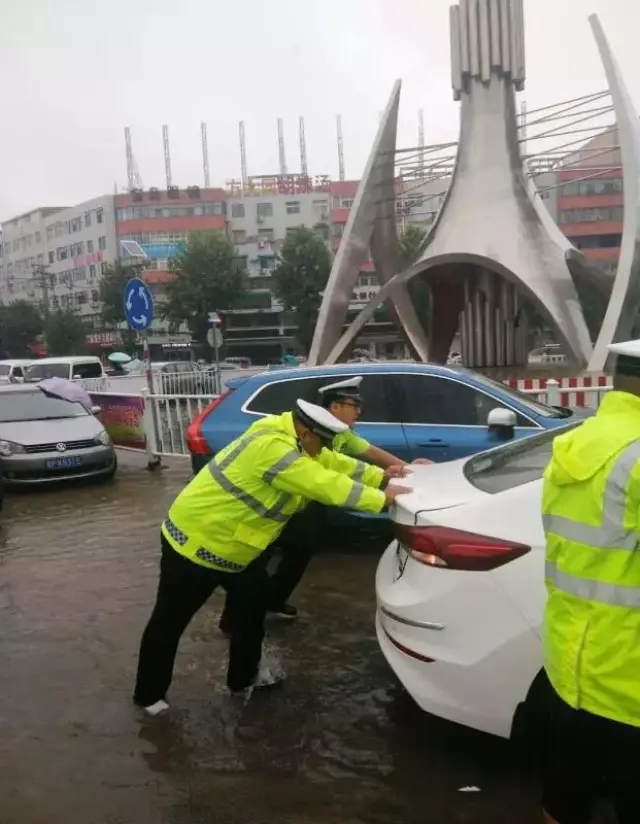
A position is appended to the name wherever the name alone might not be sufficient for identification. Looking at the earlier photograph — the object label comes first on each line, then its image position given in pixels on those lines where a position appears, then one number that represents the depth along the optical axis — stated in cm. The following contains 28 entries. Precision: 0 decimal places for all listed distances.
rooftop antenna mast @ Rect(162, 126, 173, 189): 9669
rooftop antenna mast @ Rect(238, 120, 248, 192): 9938
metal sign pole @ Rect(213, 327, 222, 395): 2611
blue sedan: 607
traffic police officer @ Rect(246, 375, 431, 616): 450
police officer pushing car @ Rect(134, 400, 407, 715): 335
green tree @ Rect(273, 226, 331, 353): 4850
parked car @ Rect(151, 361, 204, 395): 1849
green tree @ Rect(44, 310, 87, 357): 6159
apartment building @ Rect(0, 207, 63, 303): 8800
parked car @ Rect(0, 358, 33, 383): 2498
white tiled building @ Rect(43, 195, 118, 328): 7469
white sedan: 276
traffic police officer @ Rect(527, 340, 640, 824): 181
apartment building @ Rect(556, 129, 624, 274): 6844
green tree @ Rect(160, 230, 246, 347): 4878
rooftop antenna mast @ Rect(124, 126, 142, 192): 9894
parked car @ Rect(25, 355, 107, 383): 2155
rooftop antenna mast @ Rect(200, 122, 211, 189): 9700
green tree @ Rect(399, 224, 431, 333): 4541
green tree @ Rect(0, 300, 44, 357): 6581
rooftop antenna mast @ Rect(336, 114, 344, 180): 10100
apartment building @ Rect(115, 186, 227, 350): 7256
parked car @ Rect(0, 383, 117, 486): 972
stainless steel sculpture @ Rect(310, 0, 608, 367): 2266
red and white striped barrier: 957
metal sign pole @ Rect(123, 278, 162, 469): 1115
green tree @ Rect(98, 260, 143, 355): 5581
